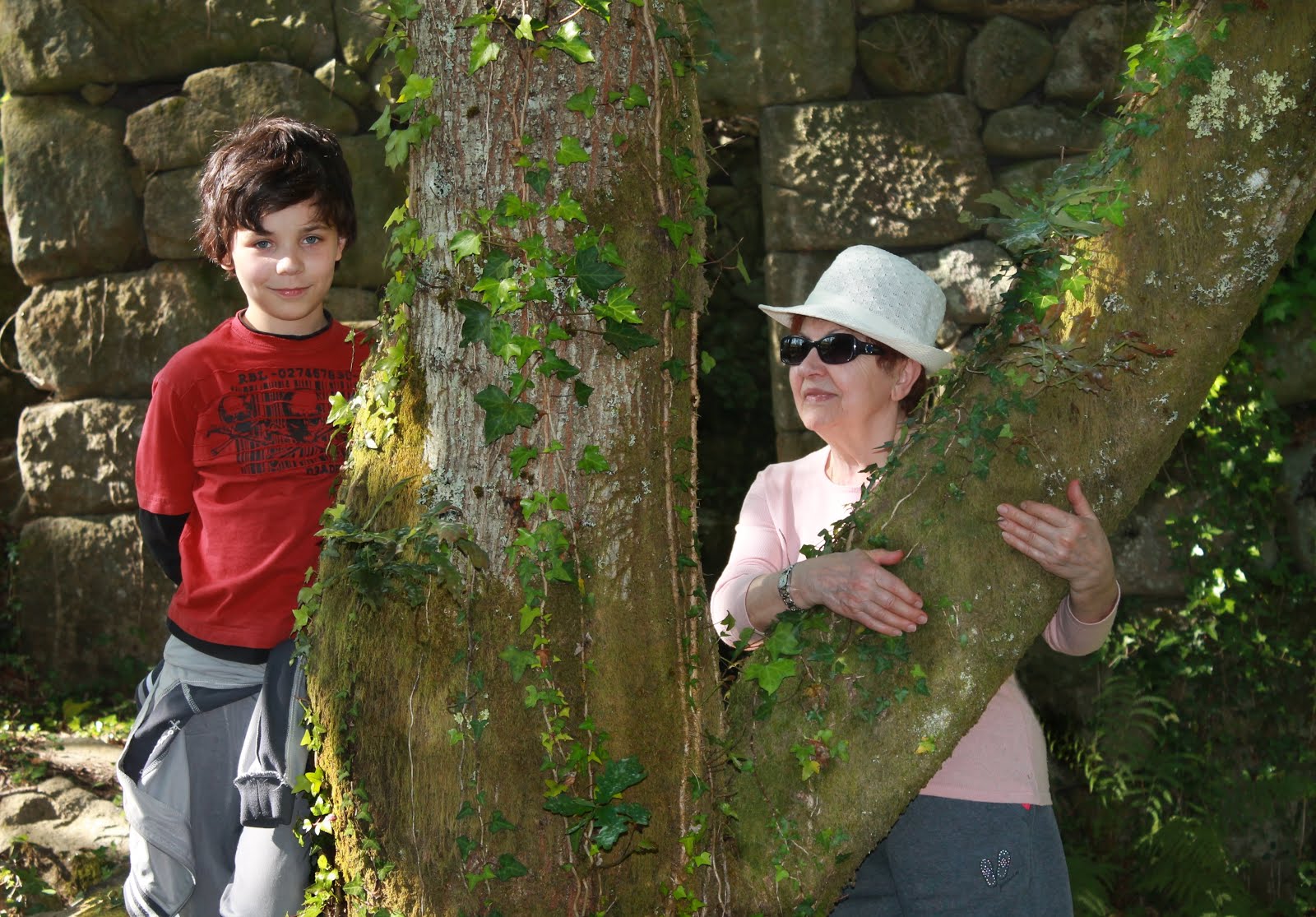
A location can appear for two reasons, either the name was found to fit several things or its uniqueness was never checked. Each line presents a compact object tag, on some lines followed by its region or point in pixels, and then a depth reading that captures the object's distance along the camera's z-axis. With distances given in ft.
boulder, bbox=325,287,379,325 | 15.20
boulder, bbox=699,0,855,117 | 13.98
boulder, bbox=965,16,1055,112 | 14.14
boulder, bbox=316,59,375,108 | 15.14
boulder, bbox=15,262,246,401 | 15.35
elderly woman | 5.80
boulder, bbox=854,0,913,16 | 14.12
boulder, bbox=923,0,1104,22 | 14.07
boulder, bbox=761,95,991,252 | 13.99
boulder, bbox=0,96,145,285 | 15.40
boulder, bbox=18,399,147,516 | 15.49
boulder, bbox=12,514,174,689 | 15.57
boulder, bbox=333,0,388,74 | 14.99
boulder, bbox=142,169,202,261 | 15.33
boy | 7.20
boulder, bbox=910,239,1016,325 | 13.98
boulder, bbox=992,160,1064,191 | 14.07
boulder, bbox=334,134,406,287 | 15.03
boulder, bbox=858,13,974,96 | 14.17
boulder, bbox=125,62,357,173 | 14.98
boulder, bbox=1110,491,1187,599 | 14.37
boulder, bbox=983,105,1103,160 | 14.11
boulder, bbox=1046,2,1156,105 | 13.85
